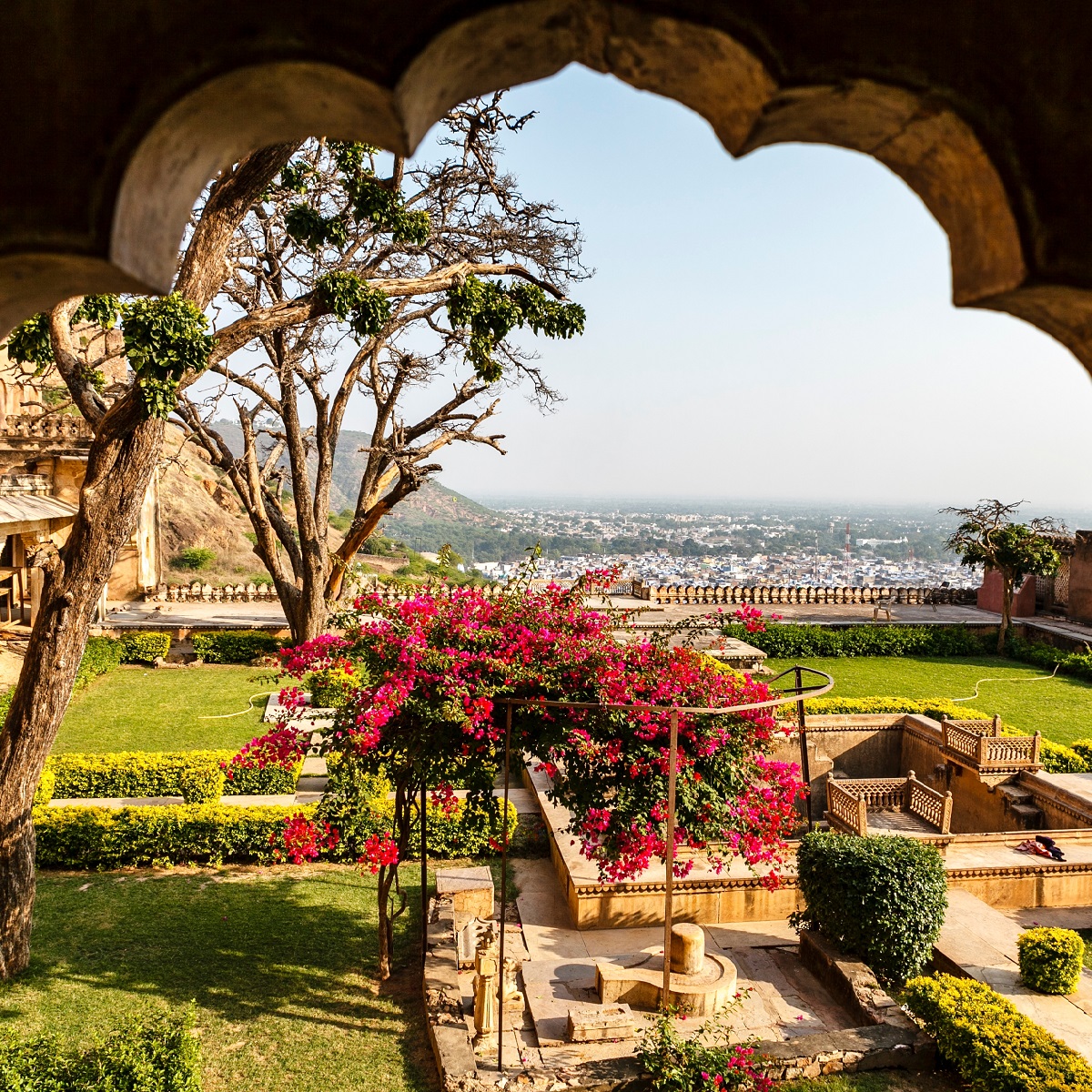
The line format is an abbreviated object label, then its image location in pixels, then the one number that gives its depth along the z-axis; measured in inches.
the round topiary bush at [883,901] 280.8
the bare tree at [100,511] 269.1
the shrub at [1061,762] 497.7
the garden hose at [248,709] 588.1
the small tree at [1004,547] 887.1
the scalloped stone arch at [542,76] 51.5
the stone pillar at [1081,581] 1003.3
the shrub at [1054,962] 283.9
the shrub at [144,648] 753.6
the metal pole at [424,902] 248.8
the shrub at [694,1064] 210.1
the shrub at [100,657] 676.1
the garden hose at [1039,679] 766.3
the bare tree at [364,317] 355.6
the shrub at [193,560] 1331.2
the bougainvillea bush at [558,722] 240.2
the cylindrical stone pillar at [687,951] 274.5
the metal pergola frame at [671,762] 207.0
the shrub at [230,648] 780.6
